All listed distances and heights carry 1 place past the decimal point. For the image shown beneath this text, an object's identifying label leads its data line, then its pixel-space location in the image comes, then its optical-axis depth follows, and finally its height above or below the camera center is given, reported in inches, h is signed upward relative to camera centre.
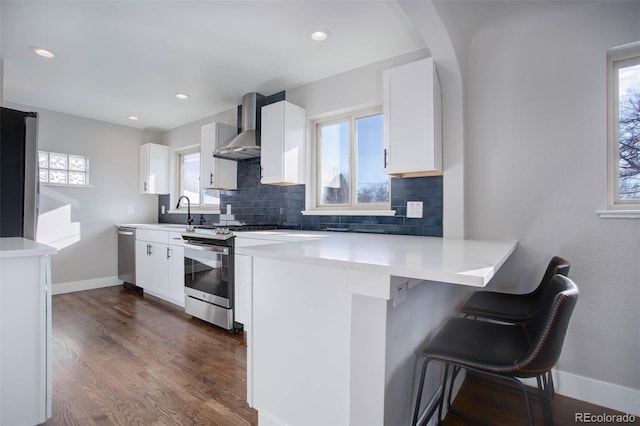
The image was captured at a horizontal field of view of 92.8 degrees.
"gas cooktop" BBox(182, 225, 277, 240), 110.0 -6.0
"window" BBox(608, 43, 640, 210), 70.1 +20.2
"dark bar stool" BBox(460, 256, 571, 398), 63.0 -19.9
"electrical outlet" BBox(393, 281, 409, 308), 43.5 -11.5
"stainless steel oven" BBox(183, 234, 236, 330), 109.3 -25.1
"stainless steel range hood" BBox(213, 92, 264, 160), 127.0 +33.8
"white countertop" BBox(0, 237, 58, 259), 55.3 -6.7
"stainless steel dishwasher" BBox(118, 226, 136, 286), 165.2 -22.9
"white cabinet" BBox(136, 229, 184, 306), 135.0 -24.2
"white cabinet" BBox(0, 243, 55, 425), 55.9 -24.1
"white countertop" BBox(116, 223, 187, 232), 138.7 -6.5
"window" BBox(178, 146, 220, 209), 169.6 +19.6
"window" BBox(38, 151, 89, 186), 154.6 +23.7
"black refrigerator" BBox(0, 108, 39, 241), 76.4 +10.2
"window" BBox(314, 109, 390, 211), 107.5 +19.4
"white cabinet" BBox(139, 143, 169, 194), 182.2 +27.6
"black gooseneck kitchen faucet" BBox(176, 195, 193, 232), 124.4 -5.9
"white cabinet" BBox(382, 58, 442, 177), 81.2 +26.4
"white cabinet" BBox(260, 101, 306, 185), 115.0 +27.5
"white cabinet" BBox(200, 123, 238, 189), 142.8 +25.0
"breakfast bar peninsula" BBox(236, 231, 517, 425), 42.1 -17.9
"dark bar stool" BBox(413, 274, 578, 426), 39.6 -20.4
